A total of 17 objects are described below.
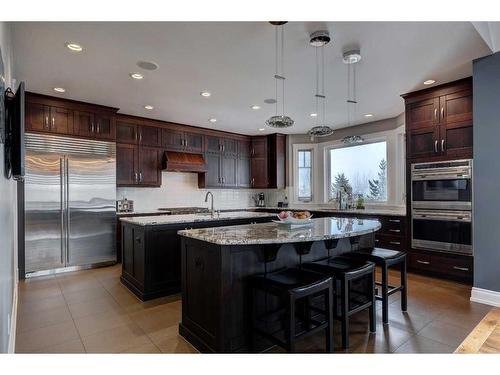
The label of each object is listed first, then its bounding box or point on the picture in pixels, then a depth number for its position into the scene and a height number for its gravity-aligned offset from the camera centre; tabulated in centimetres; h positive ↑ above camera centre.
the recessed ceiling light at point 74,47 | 281 +140
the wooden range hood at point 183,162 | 573 +53
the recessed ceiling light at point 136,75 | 354 +139
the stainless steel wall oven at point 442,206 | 375 -27
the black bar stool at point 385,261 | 269 -72
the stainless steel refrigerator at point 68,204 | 418 -23
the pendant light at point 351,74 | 293 +137
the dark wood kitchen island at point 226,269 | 209 -65
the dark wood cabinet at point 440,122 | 379 +89
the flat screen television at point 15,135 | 175 +34
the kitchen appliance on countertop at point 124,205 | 541 -32
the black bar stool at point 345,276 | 228 -73
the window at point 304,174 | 708 +32
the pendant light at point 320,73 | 257 +138
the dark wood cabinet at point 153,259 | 335 -86
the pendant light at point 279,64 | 253 +139
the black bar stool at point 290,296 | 190 -76
